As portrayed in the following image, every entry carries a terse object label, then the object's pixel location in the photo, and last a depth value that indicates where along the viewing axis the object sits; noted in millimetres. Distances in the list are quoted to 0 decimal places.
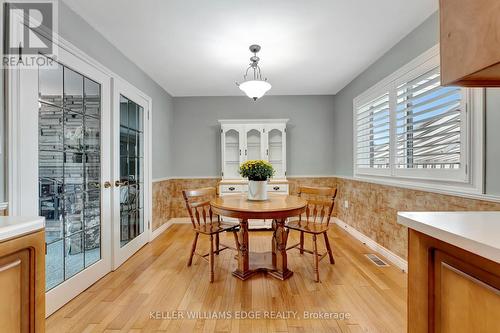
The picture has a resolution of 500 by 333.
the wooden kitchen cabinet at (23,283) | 814
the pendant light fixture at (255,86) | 2564
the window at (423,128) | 1789
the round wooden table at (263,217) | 2082
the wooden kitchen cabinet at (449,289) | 629
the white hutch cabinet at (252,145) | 4336
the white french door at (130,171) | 2639
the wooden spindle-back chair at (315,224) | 2346
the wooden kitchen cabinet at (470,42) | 671
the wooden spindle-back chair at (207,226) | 2375
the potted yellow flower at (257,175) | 2463
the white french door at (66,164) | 1596
